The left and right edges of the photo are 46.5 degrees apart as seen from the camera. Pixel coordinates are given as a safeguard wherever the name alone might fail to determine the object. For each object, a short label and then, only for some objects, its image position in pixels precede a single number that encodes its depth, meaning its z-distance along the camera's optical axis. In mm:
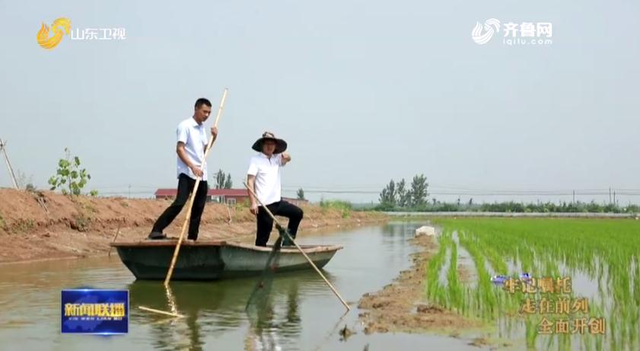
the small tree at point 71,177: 17375
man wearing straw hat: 7074
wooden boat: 6641
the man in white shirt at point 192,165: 6914
